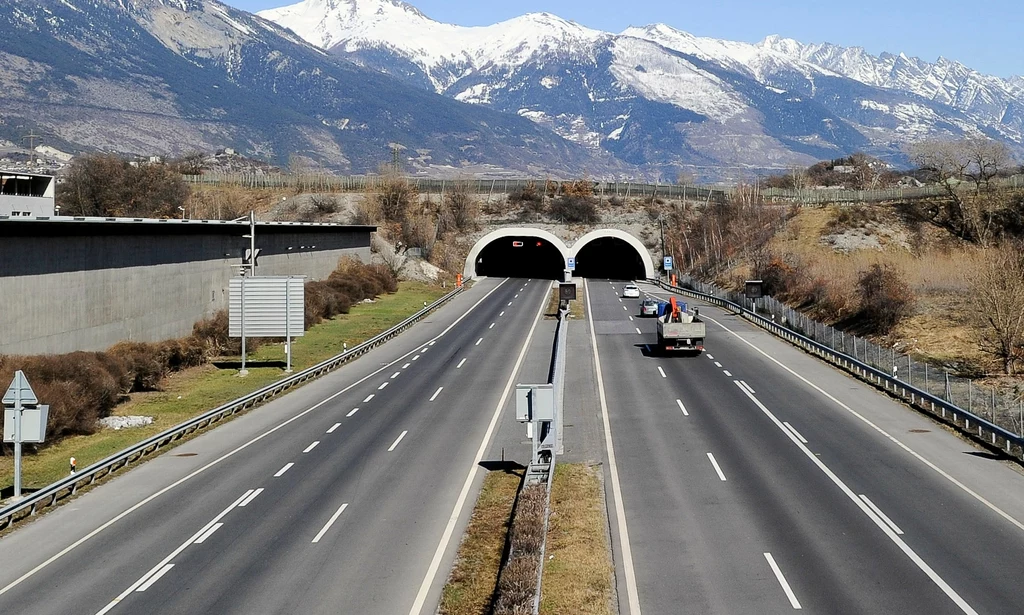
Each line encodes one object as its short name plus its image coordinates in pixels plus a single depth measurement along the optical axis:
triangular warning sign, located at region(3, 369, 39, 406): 27.47
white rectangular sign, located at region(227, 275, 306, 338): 53.56
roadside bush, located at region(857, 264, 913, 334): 63.88
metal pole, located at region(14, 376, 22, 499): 27.38
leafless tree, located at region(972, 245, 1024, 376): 48.72
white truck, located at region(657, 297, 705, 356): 55.47
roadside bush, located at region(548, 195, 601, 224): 130.12
